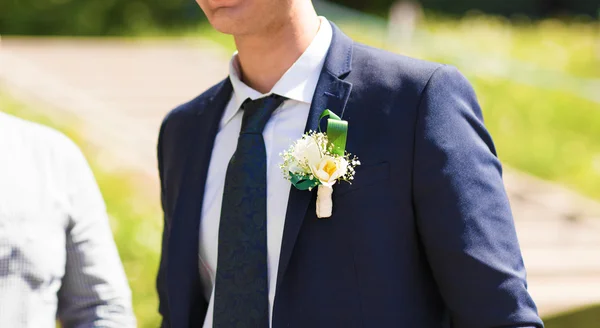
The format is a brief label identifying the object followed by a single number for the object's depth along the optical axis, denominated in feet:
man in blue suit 5.31
